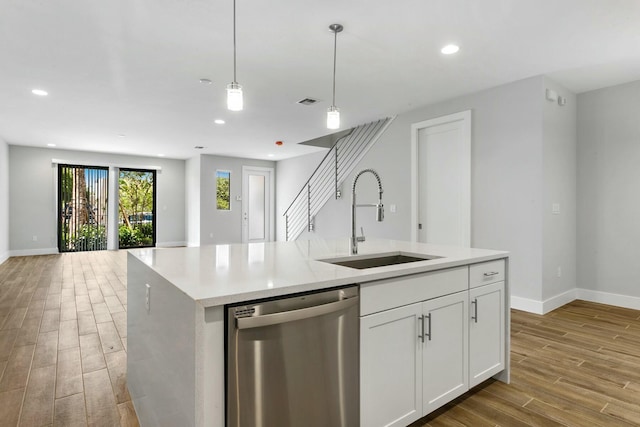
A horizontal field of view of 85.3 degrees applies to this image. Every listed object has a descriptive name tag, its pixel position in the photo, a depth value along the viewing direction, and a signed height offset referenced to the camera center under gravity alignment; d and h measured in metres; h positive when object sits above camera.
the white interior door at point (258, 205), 9.94 +0.21
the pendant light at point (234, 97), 2.16 +0.72
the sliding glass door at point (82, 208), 8.66 +0.10
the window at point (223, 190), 9.48 +0.60
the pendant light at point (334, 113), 2.68 +0.77
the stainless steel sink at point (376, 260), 2.05 -0.30
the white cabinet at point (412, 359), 1.52 -0.71
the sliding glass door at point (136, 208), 9.41 +0.11
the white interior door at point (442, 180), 4.43 +0.44
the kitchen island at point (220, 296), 1.10 -0.36
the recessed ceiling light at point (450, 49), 3.13 +1.50
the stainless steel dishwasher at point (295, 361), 1.13 -0.53
